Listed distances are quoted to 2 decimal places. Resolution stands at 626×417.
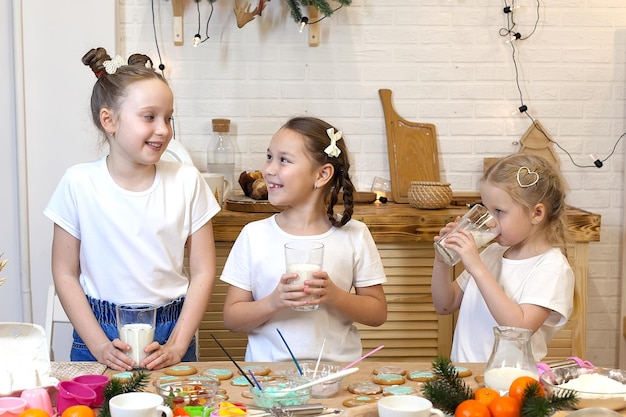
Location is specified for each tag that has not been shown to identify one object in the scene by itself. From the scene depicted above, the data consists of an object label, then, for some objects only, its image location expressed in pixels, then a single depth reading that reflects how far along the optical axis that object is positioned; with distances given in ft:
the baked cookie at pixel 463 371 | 5.72
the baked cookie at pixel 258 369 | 5.72
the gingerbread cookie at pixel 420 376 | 5.65
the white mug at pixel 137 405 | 4.33
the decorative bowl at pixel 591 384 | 4.80
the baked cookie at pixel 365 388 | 5.36
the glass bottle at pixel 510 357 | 5.04
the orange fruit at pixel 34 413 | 4.32
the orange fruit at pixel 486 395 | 4.64
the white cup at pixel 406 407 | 4.31
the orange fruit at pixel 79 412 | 4.37
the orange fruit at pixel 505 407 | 4.50
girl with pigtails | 7.35
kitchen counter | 10.84
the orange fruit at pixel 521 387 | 4.59
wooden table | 4.63
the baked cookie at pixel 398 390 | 5.29
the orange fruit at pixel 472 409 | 4.48
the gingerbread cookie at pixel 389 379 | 5.56
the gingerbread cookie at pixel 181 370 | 5.80
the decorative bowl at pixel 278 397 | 4.92
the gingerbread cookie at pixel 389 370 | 5.77
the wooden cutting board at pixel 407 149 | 12.21
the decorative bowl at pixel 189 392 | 4.93
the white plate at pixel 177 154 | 11.10
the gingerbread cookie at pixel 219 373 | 5.66
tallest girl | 7.39
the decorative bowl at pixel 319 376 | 5.27
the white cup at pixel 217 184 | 11.06
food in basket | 11.00
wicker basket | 11.07
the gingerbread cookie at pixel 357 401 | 5.12
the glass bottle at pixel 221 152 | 12.05
